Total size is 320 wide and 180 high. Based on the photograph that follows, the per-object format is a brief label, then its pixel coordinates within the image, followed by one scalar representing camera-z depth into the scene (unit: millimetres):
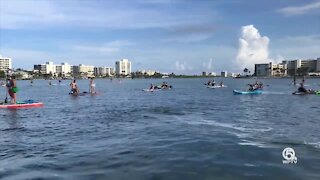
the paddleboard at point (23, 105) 32034
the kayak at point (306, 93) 48883
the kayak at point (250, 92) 54040
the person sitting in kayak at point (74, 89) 52470
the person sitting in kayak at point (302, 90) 49911
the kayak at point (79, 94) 52722
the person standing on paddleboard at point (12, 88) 32149
